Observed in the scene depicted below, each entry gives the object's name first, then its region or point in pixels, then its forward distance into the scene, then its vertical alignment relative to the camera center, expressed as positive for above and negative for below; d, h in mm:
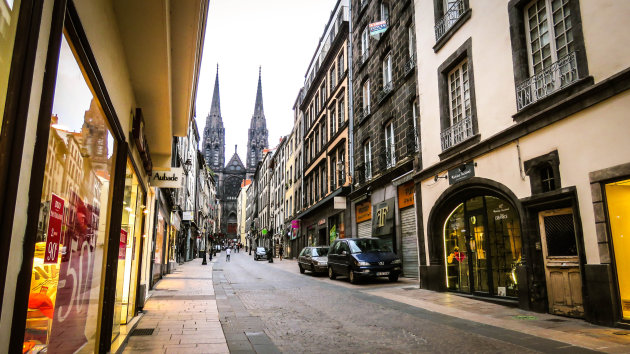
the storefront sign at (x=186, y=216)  30484 +2725
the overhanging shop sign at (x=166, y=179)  9695 +1725
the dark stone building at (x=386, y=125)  17250 +5865
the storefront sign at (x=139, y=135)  6305 +1845
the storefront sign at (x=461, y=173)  12164 +2338
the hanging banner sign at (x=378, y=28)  19234 +10060
